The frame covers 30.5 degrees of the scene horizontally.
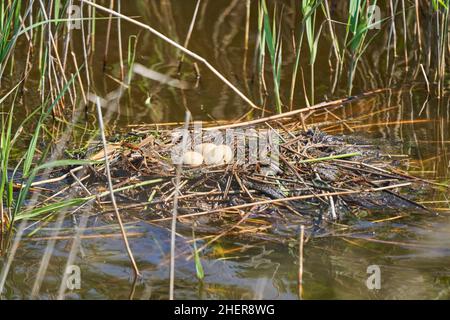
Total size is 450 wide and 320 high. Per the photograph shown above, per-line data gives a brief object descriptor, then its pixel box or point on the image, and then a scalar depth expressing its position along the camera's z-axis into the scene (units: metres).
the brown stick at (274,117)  4.28
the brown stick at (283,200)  3.88
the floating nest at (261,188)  3.90
